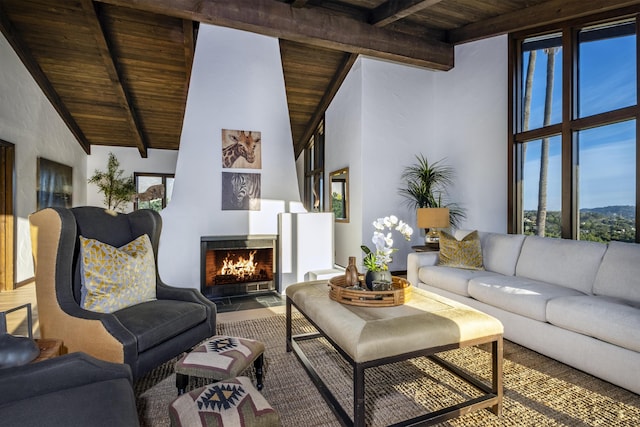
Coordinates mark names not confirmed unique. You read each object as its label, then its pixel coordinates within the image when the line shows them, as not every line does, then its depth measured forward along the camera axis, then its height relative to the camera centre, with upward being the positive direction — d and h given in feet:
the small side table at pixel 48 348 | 4.77 -2.08
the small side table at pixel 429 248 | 15.06 -1.79
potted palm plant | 16.74 +1.23
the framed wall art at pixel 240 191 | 14.05 +0.79
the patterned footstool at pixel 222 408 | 4.03 -2.53
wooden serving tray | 6.32 -1.71
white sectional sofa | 6.53 -2.15
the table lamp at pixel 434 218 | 14.33 -0.40
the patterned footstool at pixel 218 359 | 5.34 -2.52
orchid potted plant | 6.93 -1.06
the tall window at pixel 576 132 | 10.80 +2.80
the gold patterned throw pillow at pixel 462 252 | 11.50 -1.53
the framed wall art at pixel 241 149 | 14.08 +2.62
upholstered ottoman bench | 4.94 -2.03
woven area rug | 5.66 -3.56
